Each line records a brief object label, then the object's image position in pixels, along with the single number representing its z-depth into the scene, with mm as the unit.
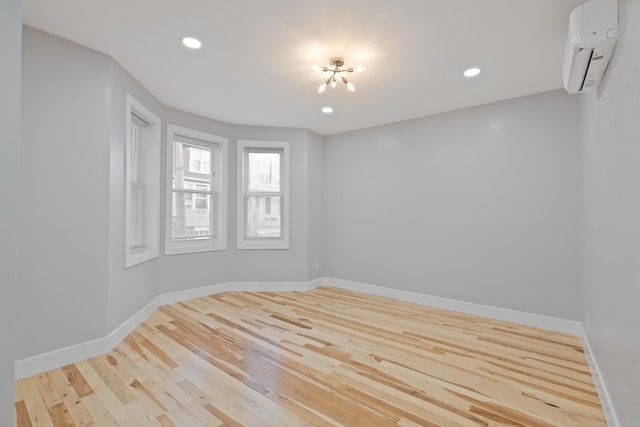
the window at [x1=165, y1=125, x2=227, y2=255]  3996
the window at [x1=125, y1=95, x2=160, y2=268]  3416
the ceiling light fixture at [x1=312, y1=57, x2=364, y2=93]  2672
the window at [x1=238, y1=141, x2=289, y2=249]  4770
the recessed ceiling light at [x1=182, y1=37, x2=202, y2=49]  2359
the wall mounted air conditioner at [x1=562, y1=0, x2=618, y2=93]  1560
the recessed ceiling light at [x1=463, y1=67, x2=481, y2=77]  2783
